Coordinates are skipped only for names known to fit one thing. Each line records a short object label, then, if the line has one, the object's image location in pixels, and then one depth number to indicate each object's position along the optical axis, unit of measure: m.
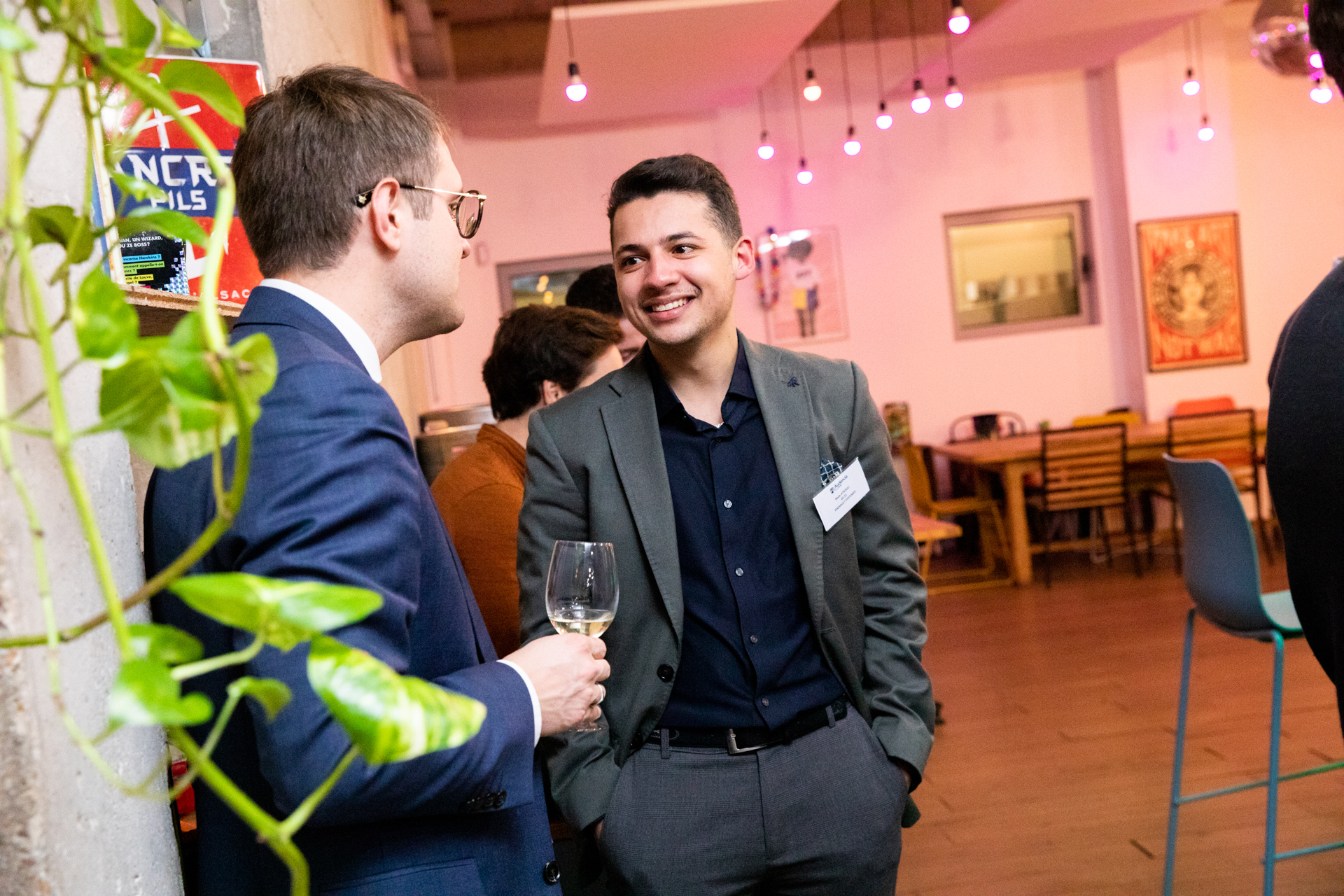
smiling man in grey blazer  1.73
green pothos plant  0.46
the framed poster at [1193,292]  8.61
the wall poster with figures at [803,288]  8.76
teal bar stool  2.58
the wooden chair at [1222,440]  7.16
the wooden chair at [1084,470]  7.12
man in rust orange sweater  2.40
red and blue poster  1.50
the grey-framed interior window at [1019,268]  8.97
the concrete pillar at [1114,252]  8.73
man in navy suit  0.90
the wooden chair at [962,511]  7.46
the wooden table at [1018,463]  7.16
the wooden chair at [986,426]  8.57
